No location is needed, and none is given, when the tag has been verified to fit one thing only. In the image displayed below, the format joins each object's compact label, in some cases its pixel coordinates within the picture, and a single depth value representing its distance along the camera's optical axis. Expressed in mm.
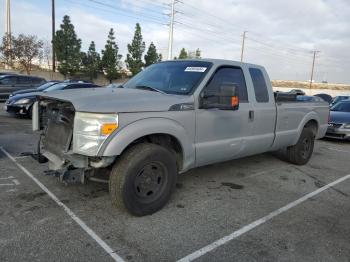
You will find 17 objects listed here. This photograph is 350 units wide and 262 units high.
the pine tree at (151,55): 49469
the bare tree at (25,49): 39156
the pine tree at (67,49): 42844
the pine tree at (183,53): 57094
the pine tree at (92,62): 45844
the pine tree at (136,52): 47931
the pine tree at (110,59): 46344
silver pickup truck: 3555
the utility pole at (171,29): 35831
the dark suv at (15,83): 16953
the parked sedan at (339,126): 10266
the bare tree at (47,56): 50125
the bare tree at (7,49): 38750
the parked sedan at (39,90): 12570
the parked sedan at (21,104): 11617
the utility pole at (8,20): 39688
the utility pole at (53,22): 34312
